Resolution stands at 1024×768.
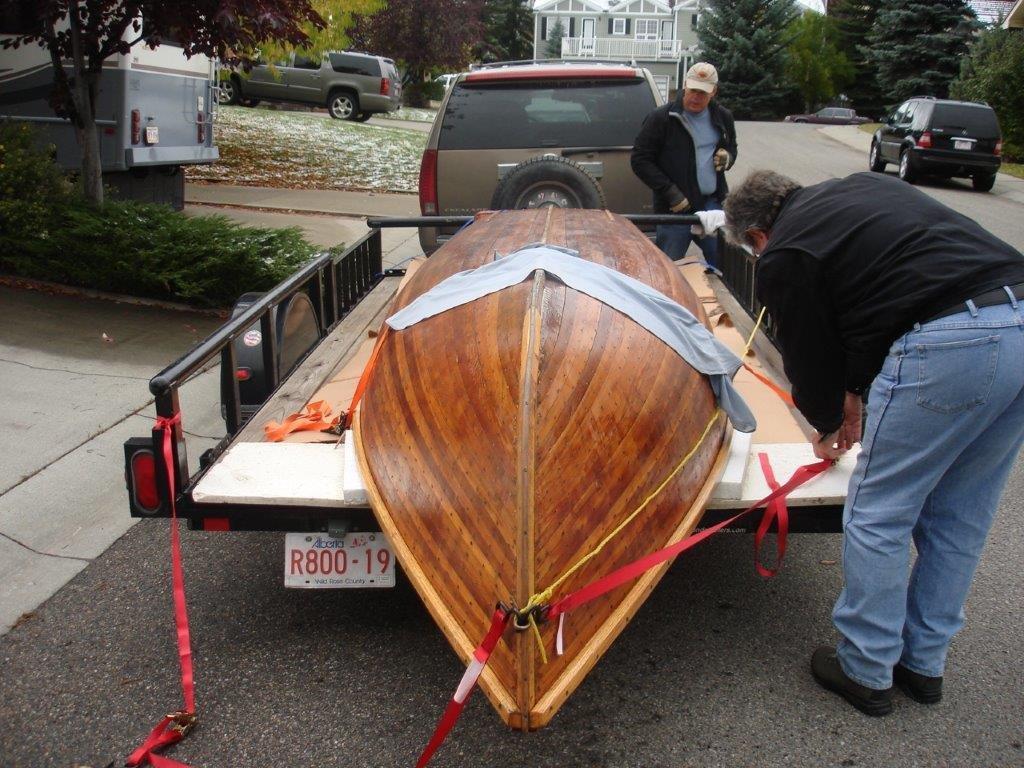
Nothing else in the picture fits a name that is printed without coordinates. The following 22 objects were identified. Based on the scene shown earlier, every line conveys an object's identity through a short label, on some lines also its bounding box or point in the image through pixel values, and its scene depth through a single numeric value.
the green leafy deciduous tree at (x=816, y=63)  55.94
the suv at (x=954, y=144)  20.59
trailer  3.25
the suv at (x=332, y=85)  28.59
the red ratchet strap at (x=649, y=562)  2.73
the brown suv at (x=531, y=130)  7.31
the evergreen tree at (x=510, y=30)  62.97
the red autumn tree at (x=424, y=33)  38.34
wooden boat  2.76
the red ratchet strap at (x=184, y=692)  2.92
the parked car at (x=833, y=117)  47.94
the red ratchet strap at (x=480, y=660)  2.62
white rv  9.95
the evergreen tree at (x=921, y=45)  40.31
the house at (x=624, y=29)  61.94
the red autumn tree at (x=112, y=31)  7.81
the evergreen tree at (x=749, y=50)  45.88
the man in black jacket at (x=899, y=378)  2.88
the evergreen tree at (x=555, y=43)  64.00
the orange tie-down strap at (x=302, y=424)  3.88
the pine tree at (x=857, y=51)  54.38
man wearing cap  6.77
